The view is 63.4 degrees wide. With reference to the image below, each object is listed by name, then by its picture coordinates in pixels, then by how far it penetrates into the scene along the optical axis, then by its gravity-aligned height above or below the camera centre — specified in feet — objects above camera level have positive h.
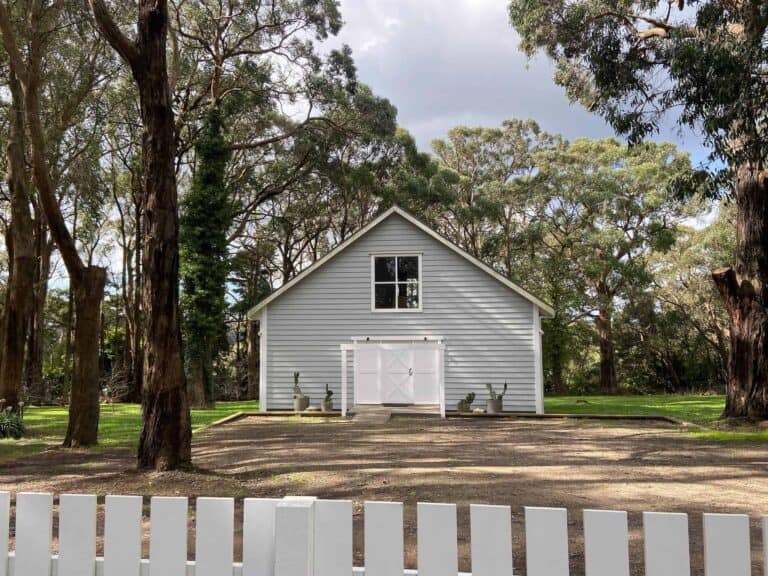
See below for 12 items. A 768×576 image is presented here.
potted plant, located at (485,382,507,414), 58.85 -5.66
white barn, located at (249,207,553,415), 61.16 +1.86
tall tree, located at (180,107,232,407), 72.23 +10.07
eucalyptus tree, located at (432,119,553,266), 114.21 +32.40
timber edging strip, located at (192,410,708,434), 51.27 -6.43
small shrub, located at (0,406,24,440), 40.27 -5.09
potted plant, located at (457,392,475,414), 59.21 -5.71
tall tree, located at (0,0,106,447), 34.35 +1.65
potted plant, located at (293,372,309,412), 60.75 -5.19
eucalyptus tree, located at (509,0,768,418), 35.53 +15.79
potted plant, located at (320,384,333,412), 61.00 -5.65
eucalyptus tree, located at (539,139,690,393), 101.30 +21.46
